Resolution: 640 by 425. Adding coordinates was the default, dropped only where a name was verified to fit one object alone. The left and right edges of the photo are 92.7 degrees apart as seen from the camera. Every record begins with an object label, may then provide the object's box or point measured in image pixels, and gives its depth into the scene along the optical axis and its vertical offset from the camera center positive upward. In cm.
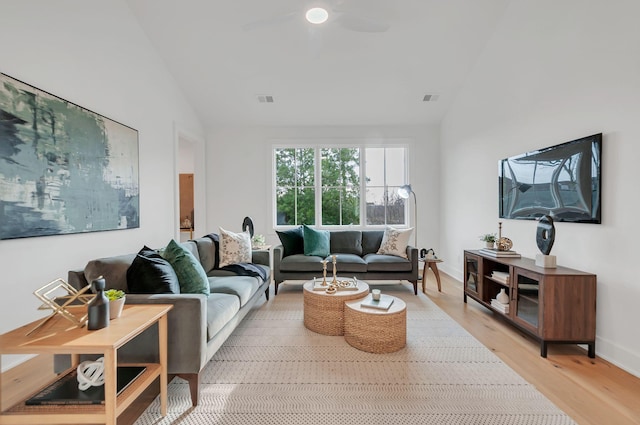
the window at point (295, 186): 565 +39
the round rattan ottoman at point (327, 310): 275 -94
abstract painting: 217 +35
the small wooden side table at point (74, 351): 124 -58
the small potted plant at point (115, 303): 153 -48
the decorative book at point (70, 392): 133 -84
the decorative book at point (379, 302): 252 -82
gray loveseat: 405 -80
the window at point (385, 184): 566 +43
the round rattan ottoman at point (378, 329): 239 -97
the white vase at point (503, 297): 291 -87
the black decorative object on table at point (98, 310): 140 -47
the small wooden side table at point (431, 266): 415 -82
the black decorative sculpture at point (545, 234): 257 -24
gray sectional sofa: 175 -73
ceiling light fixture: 266 +171
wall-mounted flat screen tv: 242 +23
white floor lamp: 462 +24
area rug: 169 -116
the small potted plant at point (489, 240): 342 -37
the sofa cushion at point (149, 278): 193 -45
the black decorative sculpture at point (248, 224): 440 -25
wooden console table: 234 -78
